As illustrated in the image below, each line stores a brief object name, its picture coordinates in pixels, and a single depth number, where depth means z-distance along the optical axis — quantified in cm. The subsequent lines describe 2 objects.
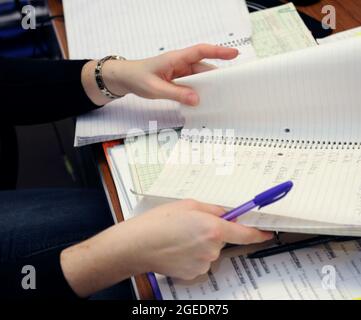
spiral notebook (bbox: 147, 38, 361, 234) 59
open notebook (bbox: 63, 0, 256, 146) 79
